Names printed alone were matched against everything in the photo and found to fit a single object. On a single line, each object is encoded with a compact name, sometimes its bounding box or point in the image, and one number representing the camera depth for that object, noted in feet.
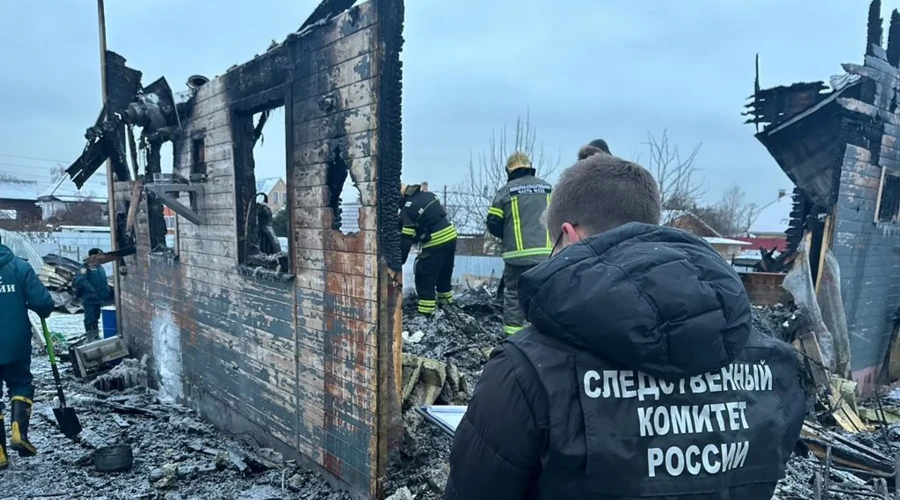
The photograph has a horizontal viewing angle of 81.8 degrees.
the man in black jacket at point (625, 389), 3.50
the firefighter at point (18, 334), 15.10
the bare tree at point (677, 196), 59.00
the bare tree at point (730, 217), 127.13
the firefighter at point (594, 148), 14.75
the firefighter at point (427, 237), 23.54
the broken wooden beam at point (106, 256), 22.59
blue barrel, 27.76
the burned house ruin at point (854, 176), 20.38
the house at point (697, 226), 62.03
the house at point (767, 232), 142.00
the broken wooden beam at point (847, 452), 14.01
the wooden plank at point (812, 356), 19.03
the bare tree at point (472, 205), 60.64
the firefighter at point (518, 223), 17.44
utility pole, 22.88
